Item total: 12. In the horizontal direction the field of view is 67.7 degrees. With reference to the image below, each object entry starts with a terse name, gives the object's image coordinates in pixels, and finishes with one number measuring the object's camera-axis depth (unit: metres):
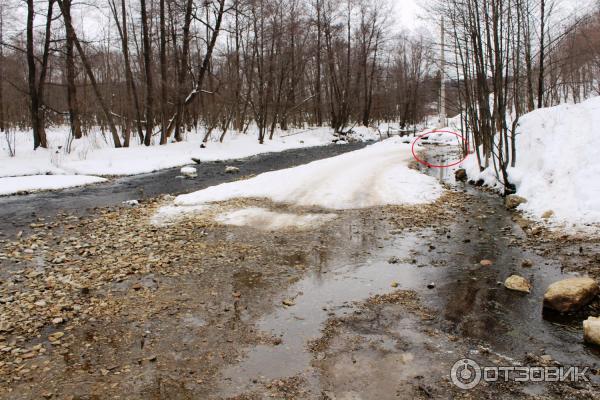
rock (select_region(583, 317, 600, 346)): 4.44
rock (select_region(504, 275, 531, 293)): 5.89
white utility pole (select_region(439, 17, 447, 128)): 25.23
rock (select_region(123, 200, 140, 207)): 11.94
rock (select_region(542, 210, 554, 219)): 8.79
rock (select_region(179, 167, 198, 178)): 16.77
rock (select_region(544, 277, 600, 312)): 5.18
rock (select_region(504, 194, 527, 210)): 10.27
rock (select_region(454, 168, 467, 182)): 14.90
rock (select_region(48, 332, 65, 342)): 4.85
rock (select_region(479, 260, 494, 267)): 6.88
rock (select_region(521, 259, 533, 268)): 6.76
